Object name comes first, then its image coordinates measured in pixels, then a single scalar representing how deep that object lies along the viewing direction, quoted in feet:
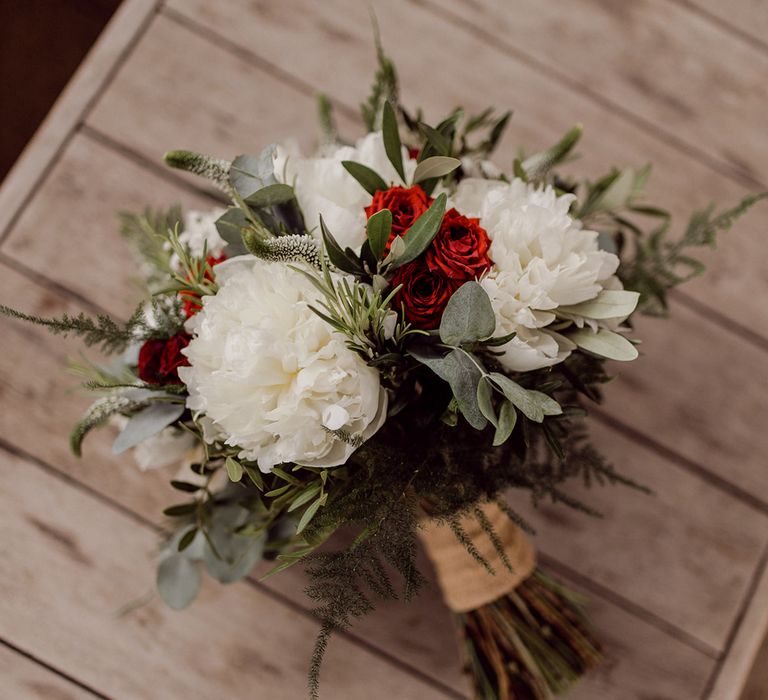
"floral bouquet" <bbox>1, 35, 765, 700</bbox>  1.66
